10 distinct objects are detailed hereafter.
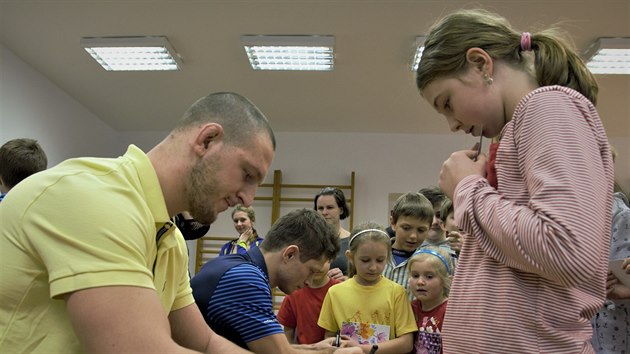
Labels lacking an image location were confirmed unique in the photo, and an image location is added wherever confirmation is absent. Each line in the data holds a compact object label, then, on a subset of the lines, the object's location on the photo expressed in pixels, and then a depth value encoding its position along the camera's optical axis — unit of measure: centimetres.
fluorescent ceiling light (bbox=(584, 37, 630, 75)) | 460
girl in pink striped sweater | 89
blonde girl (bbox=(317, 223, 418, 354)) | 253
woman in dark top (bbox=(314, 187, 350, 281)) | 377
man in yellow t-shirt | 85
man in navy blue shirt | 167
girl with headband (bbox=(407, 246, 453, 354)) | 250
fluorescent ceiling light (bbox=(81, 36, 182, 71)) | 493
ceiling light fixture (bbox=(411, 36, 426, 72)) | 459
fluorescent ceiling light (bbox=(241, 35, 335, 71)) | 479
